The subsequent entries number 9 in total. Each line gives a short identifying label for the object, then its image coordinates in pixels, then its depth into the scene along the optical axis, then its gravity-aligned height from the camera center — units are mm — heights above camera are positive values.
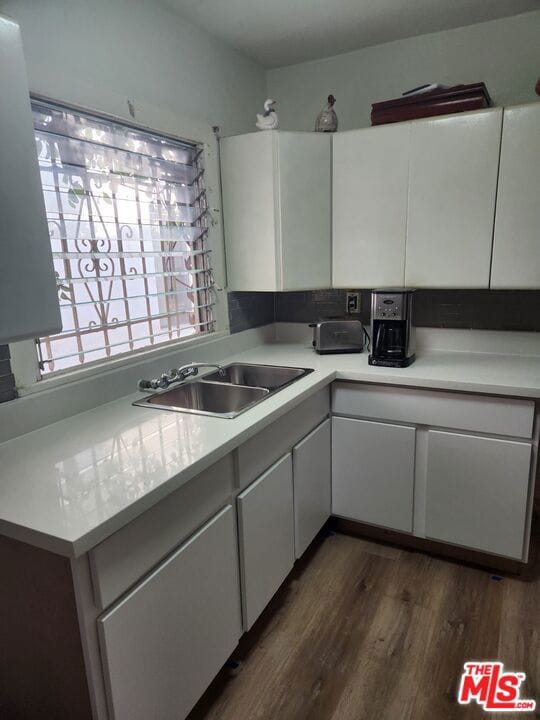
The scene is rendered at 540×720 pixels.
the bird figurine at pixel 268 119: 2104 +630
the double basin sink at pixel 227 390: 1755 -520
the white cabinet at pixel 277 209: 2098 +234
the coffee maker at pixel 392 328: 2023 -314
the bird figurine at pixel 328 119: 2195 +652
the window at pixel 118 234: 1495 +113
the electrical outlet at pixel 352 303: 2529 -250
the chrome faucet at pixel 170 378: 1772 -448
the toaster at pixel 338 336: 2316 -389
